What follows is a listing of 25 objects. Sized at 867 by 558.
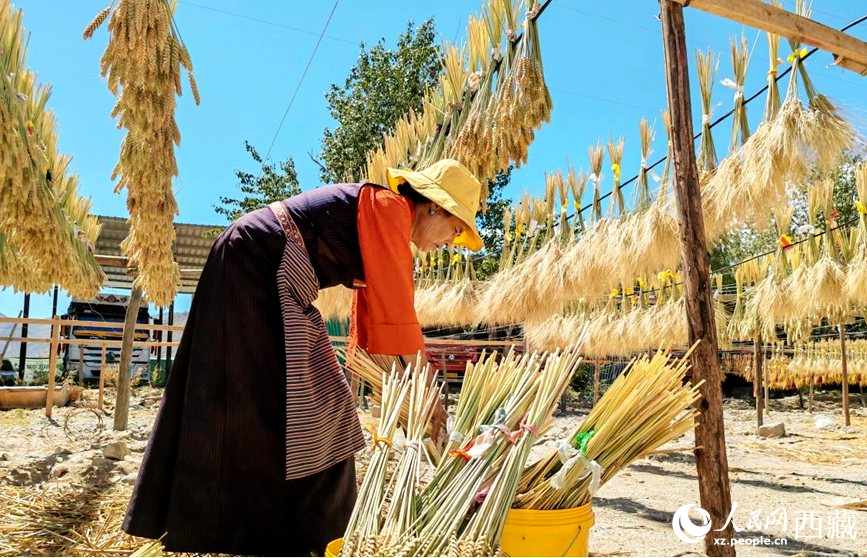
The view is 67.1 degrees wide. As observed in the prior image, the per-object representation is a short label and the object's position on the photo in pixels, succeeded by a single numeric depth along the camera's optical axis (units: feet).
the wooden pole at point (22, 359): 35.75
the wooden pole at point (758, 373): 27.71
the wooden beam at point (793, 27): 8.21
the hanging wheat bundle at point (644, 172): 16.01
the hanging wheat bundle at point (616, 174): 17.44
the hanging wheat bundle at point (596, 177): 18.65
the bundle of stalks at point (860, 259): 19.94
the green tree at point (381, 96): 46.85
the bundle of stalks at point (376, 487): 3.66
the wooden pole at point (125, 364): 18.86
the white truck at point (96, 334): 39.60
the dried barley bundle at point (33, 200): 10.25
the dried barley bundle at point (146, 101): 11.96
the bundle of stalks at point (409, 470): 3.75
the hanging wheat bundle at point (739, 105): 13.12
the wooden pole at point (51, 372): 23.76
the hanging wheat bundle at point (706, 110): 13.85
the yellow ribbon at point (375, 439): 4.39
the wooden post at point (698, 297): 7.53
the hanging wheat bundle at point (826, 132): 11.05
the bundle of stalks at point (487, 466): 3.69
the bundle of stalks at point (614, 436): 4.34
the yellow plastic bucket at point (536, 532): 4.12
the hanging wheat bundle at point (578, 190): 19.67
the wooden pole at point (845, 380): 28.58
